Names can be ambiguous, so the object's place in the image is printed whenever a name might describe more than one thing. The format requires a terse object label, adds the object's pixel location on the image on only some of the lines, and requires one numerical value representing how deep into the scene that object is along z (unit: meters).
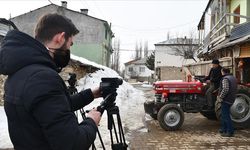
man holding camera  1.22
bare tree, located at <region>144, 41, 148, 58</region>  54.03
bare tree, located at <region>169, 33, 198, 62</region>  27.45
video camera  1.57
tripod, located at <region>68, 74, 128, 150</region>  1.56
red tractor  6.13
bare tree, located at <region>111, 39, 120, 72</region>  42.75
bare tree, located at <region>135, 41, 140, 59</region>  55.84
